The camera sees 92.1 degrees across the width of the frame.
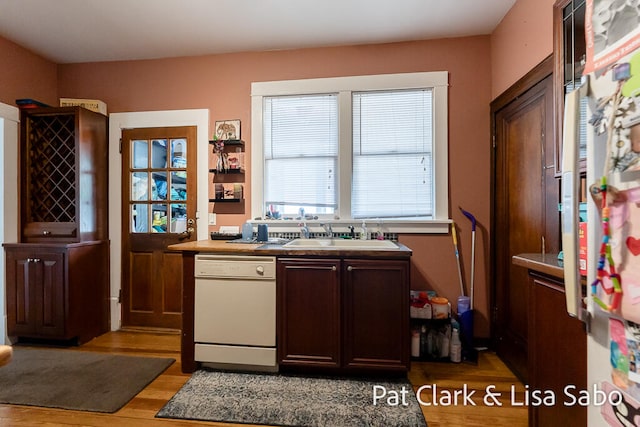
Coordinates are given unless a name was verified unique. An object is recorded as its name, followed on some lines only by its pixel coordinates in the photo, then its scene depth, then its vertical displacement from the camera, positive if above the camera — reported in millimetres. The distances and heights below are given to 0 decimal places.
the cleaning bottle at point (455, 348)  2406 -1054
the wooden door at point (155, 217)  3014 -33
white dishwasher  2146 -685
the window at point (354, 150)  2732 +582
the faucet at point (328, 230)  2734 -147
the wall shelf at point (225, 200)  2879 +127
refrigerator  786 +6
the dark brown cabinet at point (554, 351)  1053 -517
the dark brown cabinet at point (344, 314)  2043 -678
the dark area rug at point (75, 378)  1899 -1147
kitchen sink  2497 -243
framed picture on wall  2926 +795
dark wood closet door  1910 +98
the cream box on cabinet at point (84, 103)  2984 +1072
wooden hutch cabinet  2670 -167
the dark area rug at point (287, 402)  1729 -1146
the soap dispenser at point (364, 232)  2641 -159
